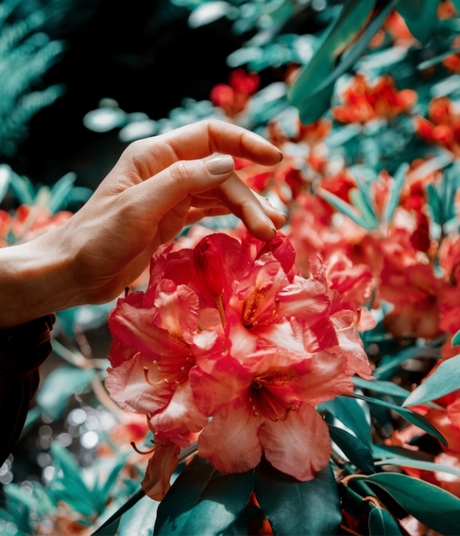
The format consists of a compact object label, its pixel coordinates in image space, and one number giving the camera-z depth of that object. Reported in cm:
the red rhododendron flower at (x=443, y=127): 114
